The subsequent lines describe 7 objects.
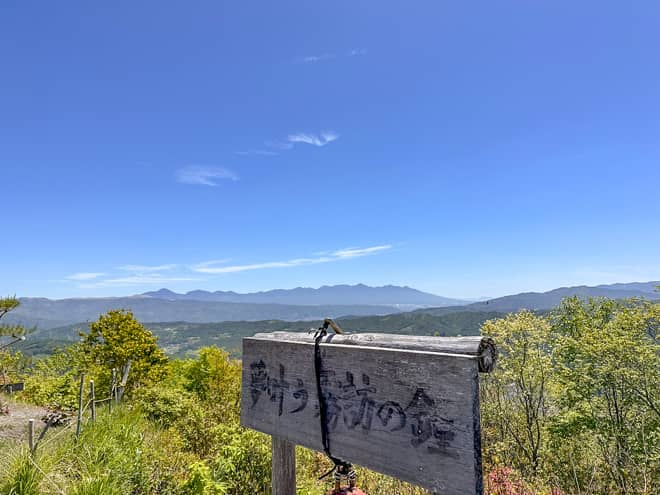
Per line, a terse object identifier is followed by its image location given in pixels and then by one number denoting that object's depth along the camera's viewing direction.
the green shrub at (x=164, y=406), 7.58
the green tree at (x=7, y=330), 10.89
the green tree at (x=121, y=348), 14.16
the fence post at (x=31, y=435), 3.97
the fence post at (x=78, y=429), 4.76
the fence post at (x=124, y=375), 11.66
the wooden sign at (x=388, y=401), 1.47
